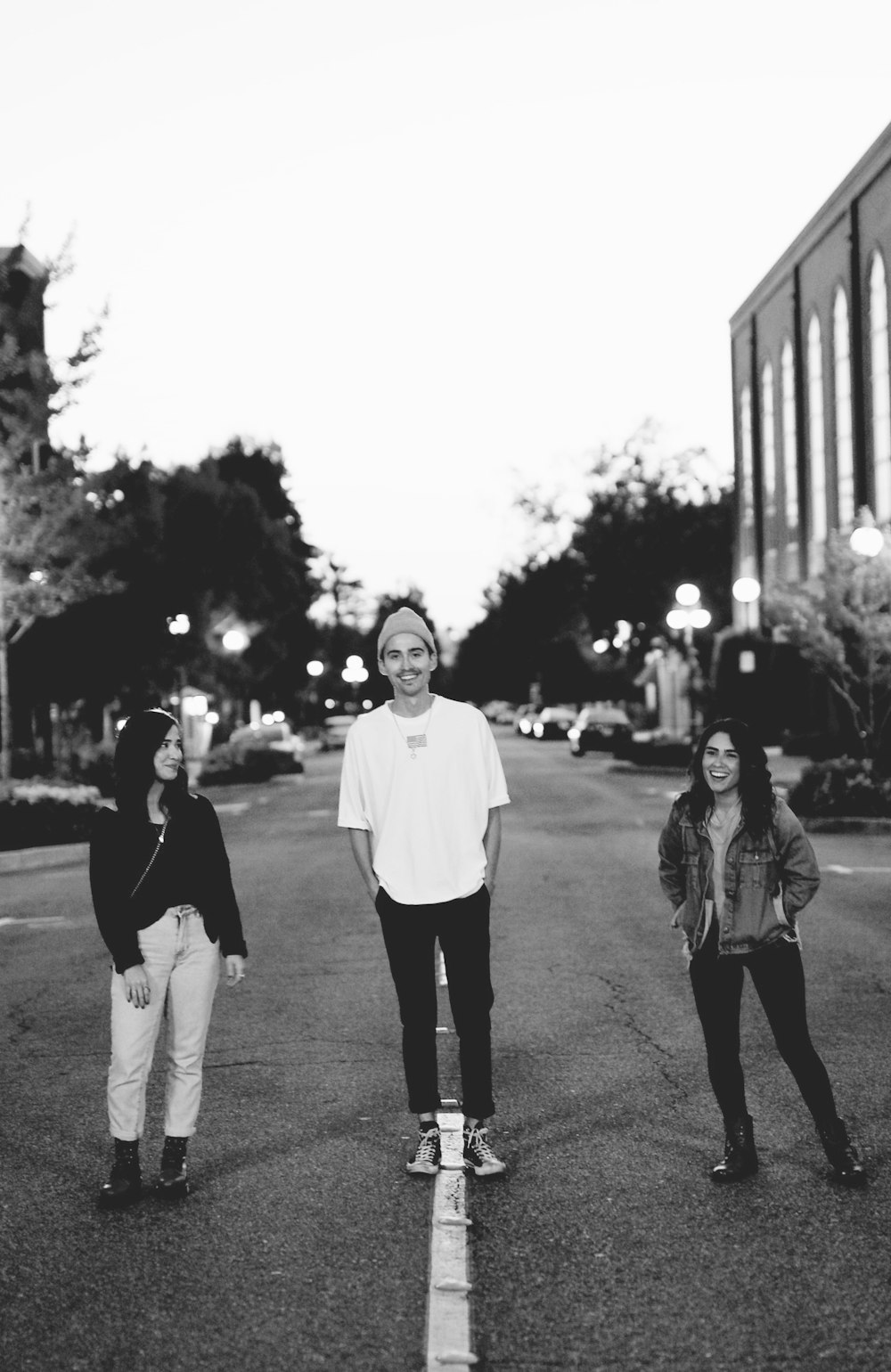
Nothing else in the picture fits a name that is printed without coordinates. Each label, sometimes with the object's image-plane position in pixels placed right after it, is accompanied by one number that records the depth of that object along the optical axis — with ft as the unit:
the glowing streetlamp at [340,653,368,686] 267.92
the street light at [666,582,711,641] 122.83
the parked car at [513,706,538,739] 273.75
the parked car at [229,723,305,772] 137.40
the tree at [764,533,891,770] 86.22
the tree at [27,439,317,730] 131.64
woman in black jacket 18.58
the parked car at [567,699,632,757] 172.14
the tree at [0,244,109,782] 86.38
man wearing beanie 19.22
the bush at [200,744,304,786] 130.11
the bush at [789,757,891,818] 75.05
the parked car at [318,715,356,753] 244.20
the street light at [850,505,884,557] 74.38
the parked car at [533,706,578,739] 247.09
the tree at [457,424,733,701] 209.67
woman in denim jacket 18.97
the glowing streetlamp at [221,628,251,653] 138.62
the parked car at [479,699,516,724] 443.73
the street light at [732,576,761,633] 103.35
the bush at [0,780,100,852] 67.92
